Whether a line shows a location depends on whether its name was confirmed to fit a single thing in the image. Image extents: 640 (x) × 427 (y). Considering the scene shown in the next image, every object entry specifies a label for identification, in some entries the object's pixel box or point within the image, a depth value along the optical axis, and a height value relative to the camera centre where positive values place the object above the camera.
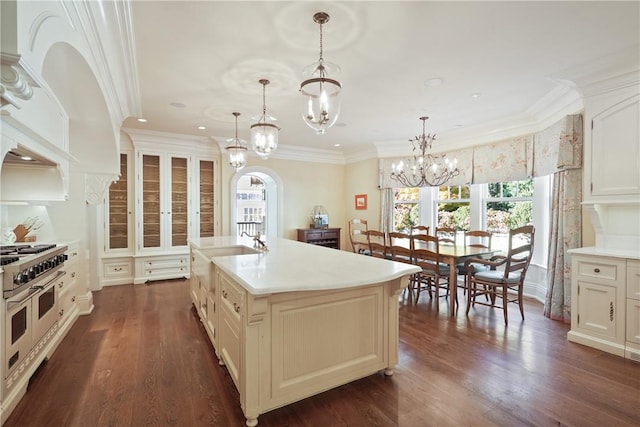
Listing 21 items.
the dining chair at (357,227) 6.89 -0.42
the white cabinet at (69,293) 3.05 -0.91
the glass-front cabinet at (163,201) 5.45 +0.12
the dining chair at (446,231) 4.73 -0.39
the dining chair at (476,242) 4.14 -0.53
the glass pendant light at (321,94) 2.07 +0.79
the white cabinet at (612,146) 2.79 +0.62
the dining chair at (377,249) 4.34 -0.58
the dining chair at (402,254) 4.01 -0.61
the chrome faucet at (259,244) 2.95 -0.38
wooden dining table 3.68 -0.59
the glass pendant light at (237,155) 4.00 +0.70
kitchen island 1.80 -0.76
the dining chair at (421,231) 5.06 -0.39
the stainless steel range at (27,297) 1.96 -0.67
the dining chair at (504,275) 3.44 -0.79
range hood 2.85 +0.26
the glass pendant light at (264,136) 3.02 +0.72
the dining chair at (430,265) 3.85 -0.75
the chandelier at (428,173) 5.39 +0.68
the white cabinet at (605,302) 2.64 -0.85
